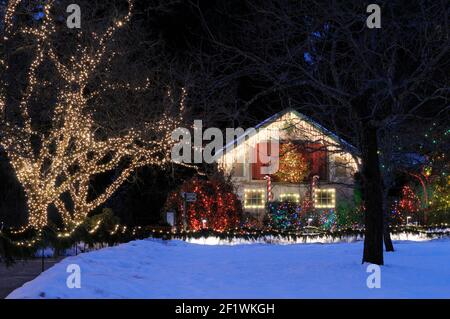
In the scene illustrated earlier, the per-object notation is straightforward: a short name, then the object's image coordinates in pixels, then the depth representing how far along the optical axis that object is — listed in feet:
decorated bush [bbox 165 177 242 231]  93.81
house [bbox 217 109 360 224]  111.34
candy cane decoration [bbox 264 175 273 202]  110.83
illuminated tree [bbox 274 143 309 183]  112.06
